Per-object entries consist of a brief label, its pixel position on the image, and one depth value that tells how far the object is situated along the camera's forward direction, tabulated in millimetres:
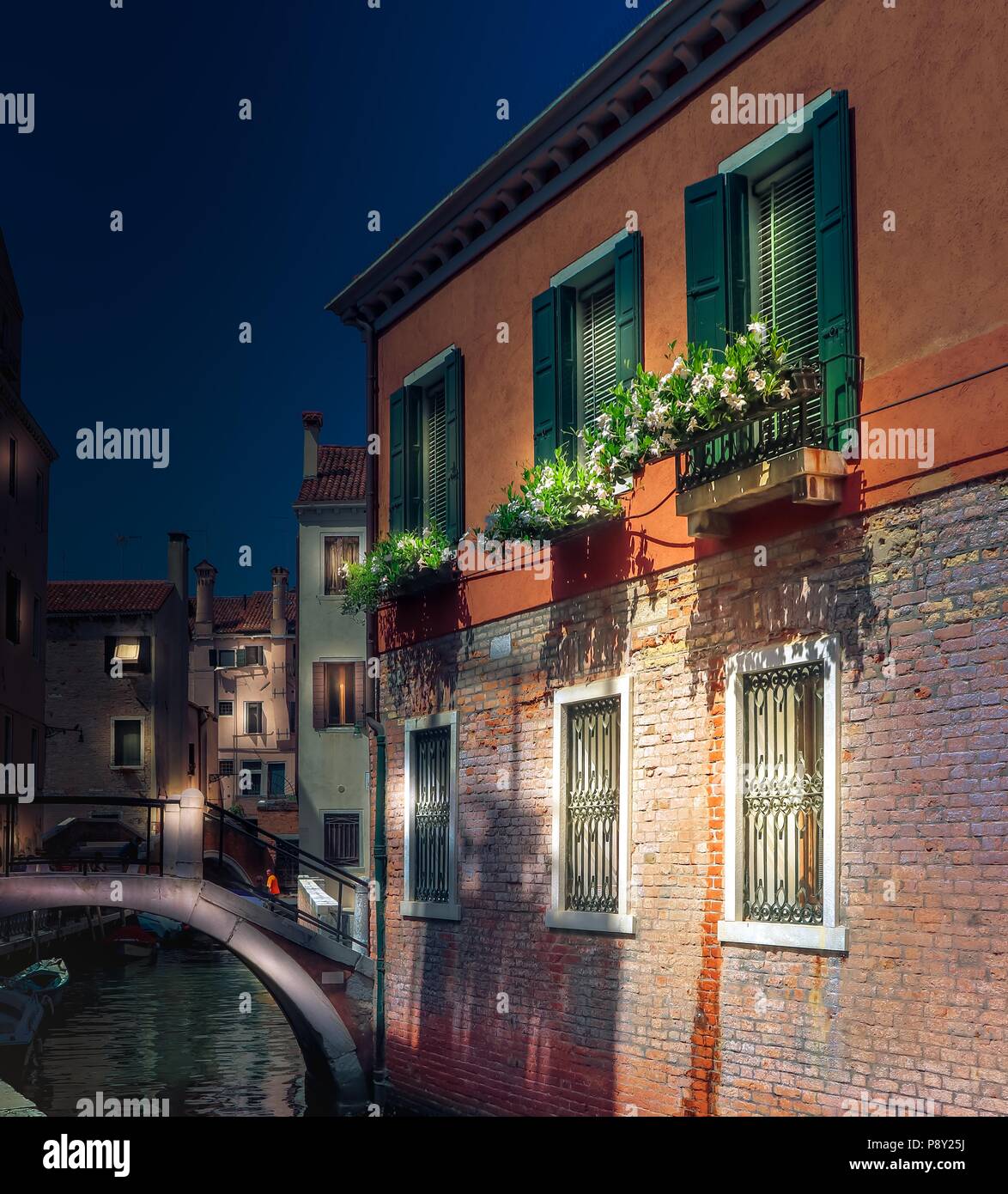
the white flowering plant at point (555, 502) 11586
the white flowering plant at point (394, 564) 14477
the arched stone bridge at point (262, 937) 17609
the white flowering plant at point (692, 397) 9414
